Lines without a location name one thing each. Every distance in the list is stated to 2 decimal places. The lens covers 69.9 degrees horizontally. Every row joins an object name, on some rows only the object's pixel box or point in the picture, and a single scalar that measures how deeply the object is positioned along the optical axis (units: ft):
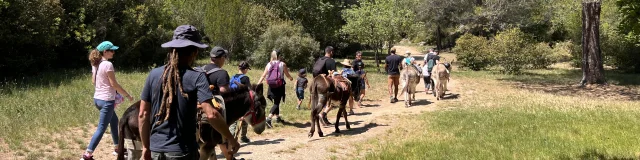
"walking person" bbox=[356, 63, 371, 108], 41.22
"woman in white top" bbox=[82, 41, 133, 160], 19.38
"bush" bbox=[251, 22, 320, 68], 88.69
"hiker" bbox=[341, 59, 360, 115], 37.78
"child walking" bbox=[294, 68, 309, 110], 36.23
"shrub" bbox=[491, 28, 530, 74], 87.71
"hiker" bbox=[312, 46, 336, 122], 33.01
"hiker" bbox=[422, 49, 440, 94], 51.99
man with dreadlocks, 10.28
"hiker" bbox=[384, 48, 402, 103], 44.29
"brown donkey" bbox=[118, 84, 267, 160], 15.26
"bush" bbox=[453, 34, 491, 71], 97.52
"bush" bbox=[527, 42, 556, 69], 94.47
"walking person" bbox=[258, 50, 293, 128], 32.30
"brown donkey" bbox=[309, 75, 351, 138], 28.91
